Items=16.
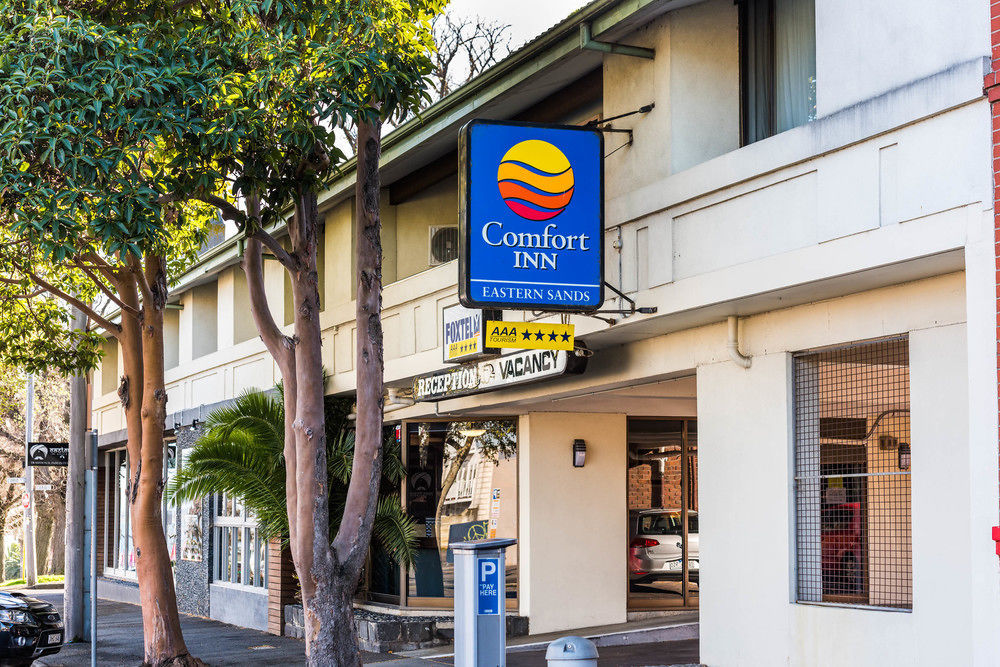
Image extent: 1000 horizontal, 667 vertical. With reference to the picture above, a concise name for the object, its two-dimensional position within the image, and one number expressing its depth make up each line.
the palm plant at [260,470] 15.89
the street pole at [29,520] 36.62
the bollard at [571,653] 7.47
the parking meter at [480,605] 9.08
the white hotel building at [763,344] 8.42
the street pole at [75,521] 18.27
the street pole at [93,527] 13.27
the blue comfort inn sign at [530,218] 10.47
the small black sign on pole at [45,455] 18.42
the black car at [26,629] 14.63
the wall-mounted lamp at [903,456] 9.24
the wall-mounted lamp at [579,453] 15.72
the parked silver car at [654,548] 16.05
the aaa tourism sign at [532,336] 11.15
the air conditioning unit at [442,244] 16.80
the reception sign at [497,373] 12.32
